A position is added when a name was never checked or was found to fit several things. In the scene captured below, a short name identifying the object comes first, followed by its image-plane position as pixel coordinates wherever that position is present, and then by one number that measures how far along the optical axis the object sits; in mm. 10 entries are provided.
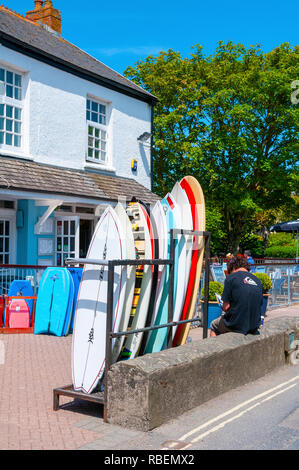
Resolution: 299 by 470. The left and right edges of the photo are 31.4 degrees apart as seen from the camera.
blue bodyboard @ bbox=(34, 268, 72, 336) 9688
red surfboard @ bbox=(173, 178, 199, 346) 6830
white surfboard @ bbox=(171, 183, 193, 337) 6730
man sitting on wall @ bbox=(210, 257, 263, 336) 6785
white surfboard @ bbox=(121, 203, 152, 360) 5871
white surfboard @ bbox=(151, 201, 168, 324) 6285
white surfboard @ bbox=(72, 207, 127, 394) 5371
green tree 23375
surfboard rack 5082
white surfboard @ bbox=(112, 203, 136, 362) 5566
